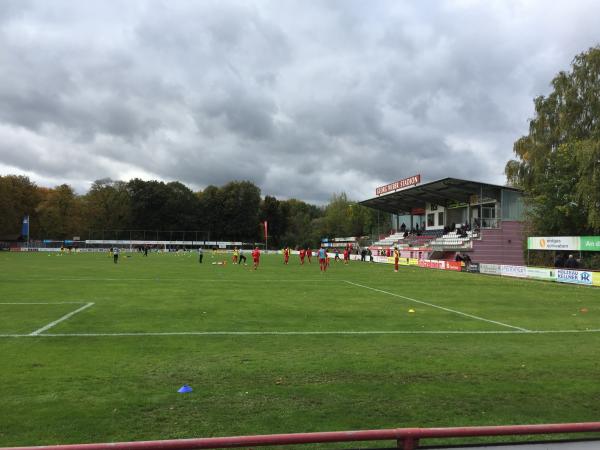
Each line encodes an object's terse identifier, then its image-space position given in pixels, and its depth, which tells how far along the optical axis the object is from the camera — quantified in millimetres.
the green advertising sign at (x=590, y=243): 28578
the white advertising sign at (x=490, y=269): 36191
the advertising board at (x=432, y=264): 43088
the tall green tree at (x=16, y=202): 91875
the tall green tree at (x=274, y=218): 128875
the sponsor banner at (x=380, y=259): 54781
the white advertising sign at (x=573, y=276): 27177
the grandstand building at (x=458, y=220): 51344
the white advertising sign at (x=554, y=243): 31175
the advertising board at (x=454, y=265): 40312
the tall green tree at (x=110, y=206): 120125
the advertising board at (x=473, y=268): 38781
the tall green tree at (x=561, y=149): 41438
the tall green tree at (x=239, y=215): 123488
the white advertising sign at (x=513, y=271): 33138
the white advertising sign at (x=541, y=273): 30330
